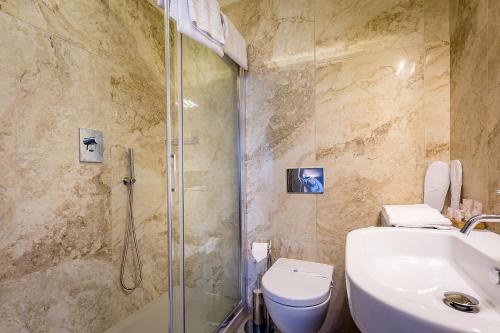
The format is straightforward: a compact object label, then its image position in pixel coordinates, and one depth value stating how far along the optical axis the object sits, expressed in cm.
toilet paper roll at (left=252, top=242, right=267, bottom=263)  170
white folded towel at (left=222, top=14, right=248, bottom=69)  153
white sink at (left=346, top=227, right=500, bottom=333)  46
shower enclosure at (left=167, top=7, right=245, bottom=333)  120
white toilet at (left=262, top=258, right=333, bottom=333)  118
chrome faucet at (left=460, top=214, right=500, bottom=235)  68
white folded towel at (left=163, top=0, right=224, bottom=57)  120
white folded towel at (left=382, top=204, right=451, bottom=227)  114
